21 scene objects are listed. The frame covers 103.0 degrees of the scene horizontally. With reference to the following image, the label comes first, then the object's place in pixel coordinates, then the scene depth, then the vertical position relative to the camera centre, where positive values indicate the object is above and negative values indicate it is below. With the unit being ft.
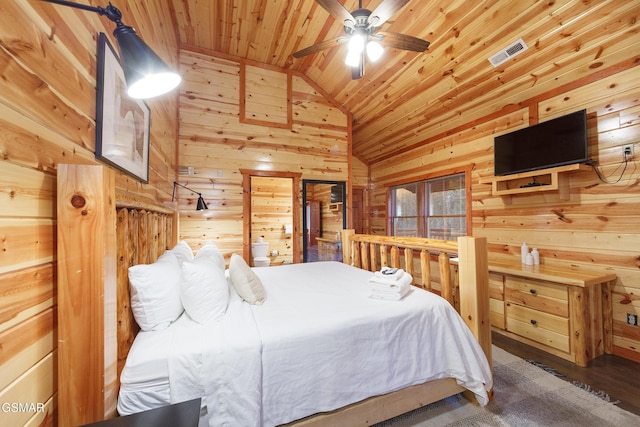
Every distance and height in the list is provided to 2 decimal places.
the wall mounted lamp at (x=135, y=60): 2.43 +1.59
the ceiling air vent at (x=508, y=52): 8.80 +5.80
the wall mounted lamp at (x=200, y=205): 11.64 +0.61
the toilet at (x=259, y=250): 15.46 -2.01
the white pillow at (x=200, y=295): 4.64 -1.42
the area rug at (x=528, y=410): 5.34 -4.39
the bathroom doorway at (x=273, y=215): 18.76 +0.15
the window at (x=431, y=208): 13.74 +0.40
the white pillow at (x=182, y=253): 6.91 -0.99
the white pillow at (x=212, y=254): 7.35 -1.08
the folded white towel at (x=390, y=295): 5.60 -1.79
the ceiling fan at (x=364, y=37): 6.42 +5.20
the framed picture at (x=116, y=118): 3.93 +1.82
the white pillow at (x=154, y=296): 4.32 -1.36
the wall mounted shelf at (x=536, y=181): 8.77 +1.24
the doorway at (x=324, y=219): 15.76 -0.27
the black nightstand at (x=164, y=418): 2.53 -2.05
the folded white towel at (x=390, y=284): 5.65 -1.55
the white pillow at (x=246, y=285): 5.66 -1.52
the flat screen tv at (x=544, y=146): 8.31 +2.47
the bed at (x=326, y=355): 3.79 -2.35
